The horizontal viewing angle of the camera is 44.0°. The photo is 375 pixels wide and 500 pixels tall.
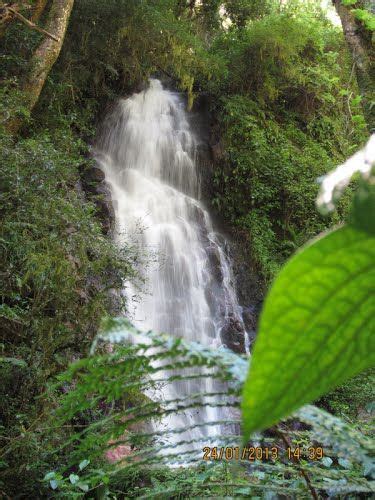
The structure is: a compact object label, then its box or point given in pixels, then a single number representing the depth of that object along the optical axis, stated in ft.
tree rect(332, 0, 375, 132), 11.06
